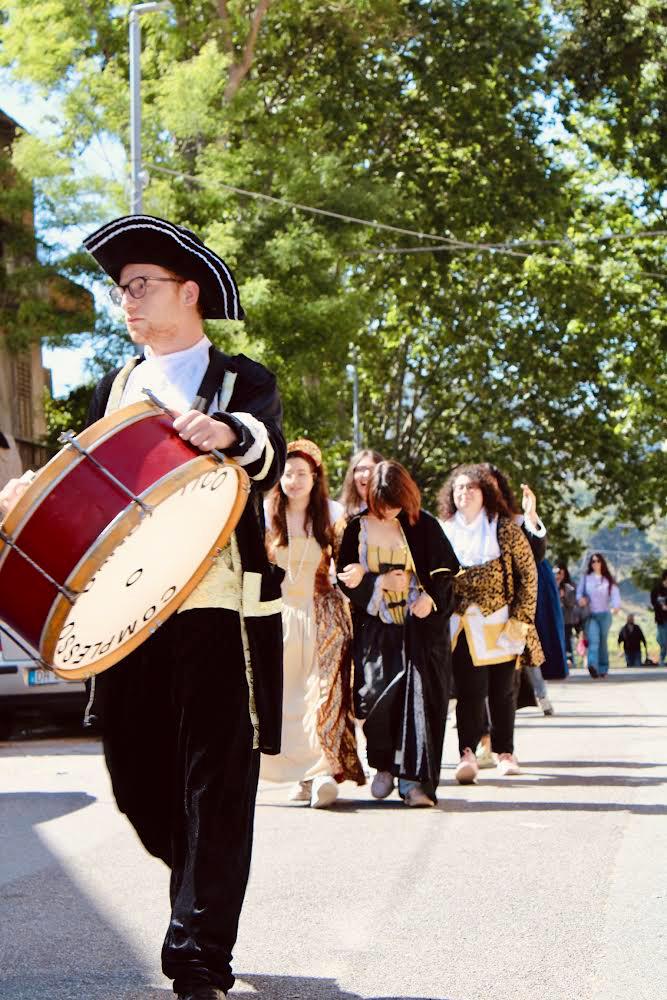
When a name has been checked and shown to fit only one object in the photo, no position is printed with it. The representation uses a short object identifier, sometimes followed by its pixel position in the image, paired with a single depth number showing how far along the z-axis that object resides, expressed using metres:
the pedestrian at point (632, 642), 34.91
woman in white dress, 9.66
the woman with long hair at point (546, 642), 13.91
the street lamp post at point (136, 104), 23.44
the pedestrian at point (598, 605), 25.81
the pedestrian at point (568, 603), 30.25
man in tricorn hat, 4.62
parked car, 13.65
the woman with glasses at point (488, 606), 11.16
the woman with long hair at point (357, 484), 10.21
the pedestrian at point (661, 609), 32.33
